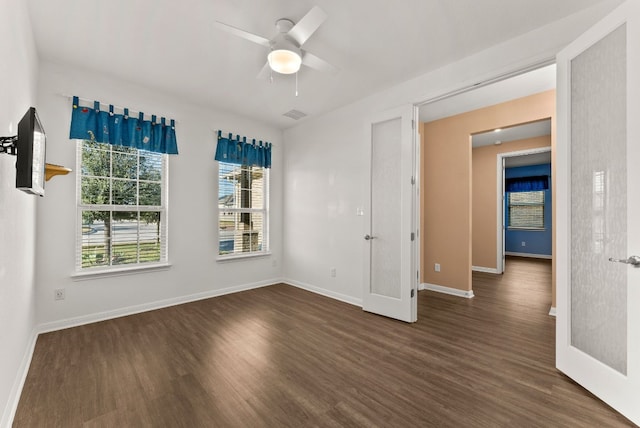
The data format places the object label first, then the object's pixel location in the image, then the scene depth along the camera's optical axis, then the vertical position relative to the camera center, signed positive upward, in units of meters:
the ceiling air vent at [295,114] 4.32 +1.52
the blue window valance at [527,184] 8.29 +0.85
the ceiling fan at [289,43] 2.05 +1.33
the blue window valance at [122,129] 3.10 +0.99
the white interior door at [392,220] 3.29 -0.09
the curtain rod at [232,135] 4.29 +1.22
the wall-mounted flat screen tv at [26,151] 1.27 +0.28
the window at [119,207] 3.25 +0.08
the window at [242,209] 4.44 +0.06
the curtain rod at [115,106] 3.06 +1.25
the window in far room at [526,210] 8.43 +0.07
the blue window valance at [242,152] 4.27 +0.97
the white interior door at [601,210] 1.74 +0.01
